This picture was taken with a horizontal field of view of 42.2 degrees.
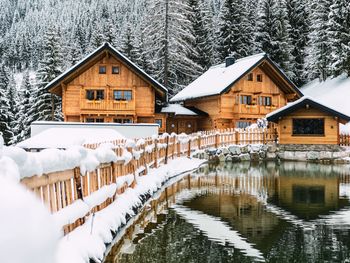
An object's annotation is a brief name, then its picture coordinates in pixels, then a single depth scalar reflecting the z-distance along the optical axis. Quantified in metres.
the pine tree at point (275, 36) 57.22
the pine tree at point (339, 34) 51.34
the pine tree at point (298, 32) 62.12
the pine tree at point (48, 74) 48.09
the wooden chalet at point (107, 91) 37.50
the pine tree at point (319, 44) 55.06
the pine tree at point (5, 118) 48.28
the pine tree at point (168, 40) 51.16
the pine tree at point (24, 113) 49.99
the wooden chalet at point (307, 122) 33.50
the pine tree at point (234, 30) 56.84
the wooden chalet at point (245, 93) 41.06
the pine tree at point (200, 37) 59.78
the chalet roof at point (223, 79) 40.38
